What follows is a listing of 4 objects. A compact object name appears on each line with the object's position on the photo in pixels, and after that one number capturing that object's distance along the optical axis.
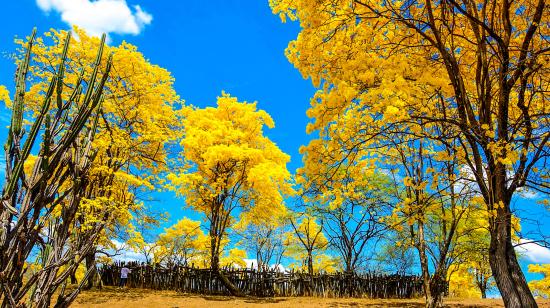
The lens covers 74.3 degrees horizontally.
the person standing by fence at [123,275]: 18.55
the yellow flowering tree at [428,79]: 4.83
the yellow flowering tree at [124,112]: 12.91
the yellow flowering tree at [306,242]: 26.96
